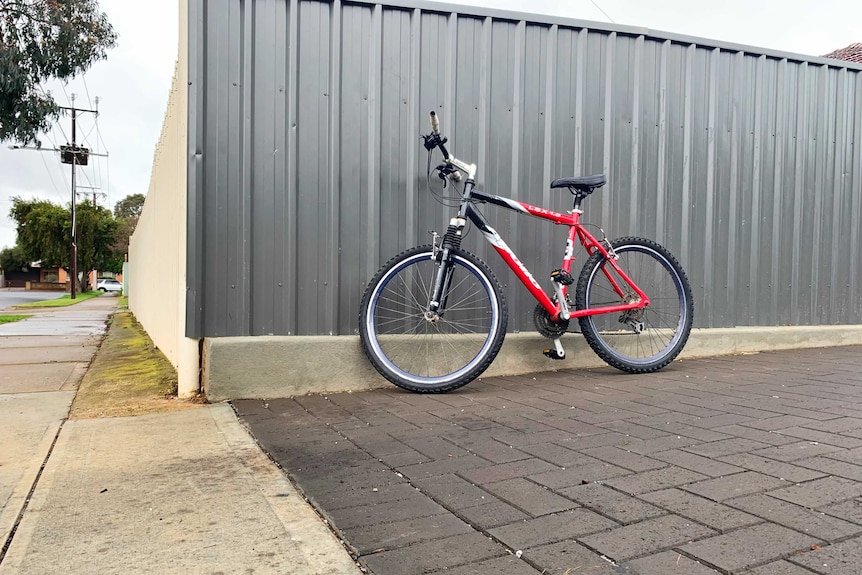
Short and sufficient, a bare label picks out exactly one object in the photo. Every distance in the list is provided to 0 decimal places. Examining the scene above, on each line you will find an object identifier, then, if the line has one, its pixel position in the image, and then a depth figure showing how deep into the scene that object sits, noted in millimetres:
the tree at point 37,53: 13125
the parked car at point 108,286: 58438
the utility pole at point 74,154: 39284
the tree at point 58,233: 47281
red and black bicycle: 3980
